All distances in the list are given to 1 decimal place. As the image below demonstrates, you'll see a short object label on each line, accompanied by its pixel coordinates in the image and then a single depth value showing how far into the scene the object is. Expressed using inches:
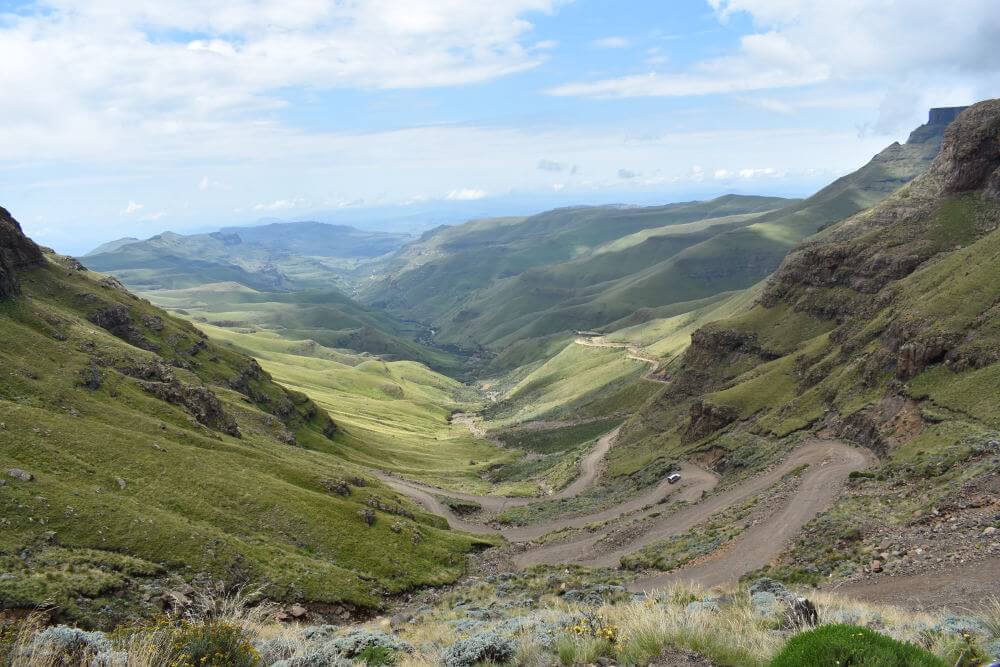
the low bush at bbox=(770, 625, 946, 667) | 414.9
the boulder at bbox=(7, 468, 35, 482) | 1651.1
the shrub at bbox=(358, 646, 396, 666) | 708.0
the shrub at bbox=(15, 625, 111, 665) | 545.3
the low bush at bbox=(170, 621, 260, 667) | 579.5
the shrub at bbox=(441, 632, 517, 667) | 628.9
